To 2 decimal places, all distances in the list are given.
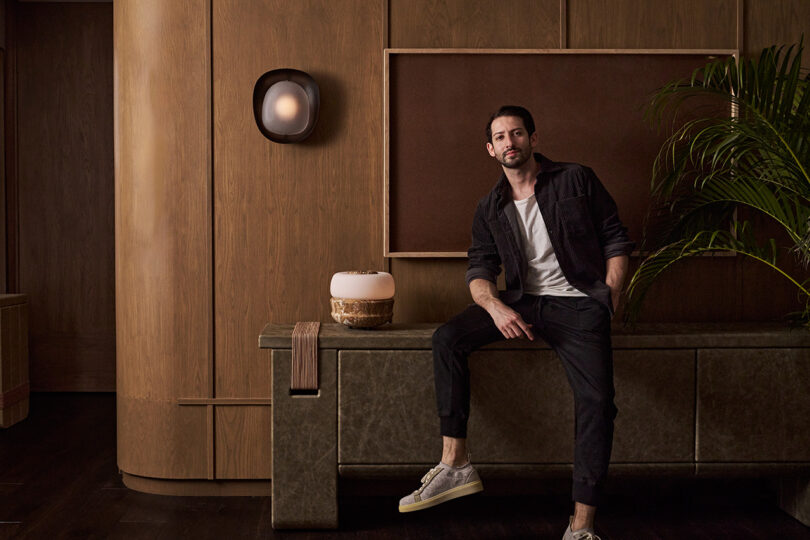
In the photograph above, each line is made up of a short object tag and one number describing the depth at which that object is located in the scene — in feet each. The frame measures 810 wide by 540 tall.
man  7.11
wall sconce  8.98
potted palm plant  7.74
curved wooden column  9.10
